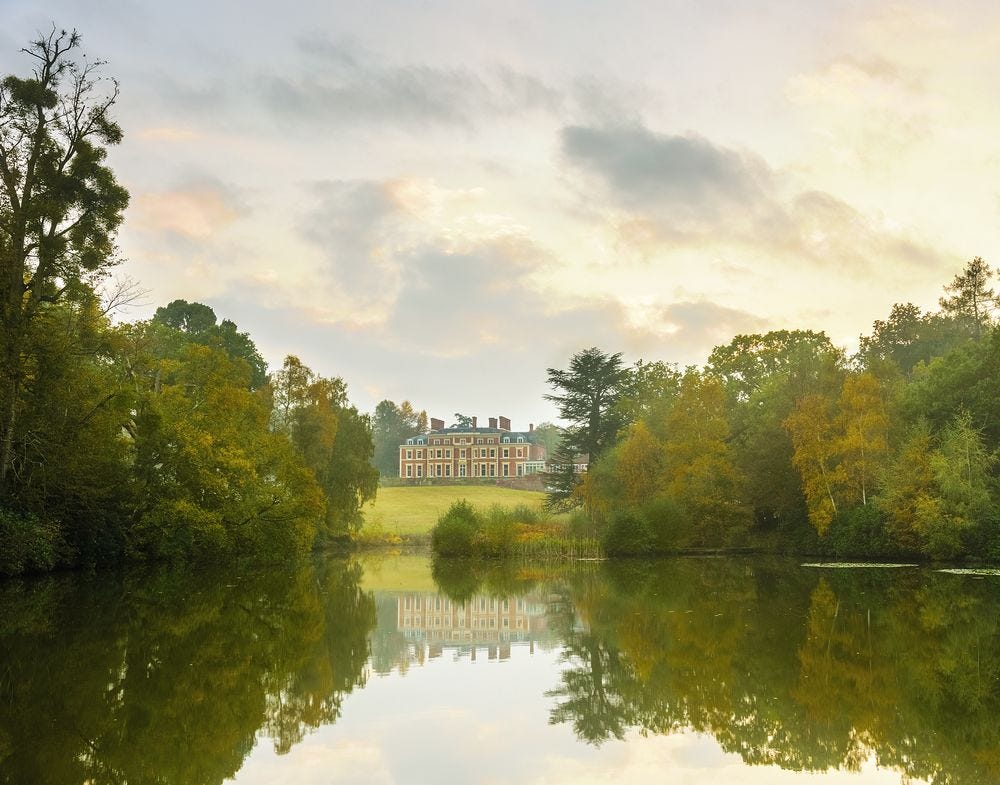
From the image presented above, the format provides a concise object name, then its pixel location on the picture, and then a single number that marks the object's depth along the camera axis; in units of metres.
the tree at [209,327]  69.61
